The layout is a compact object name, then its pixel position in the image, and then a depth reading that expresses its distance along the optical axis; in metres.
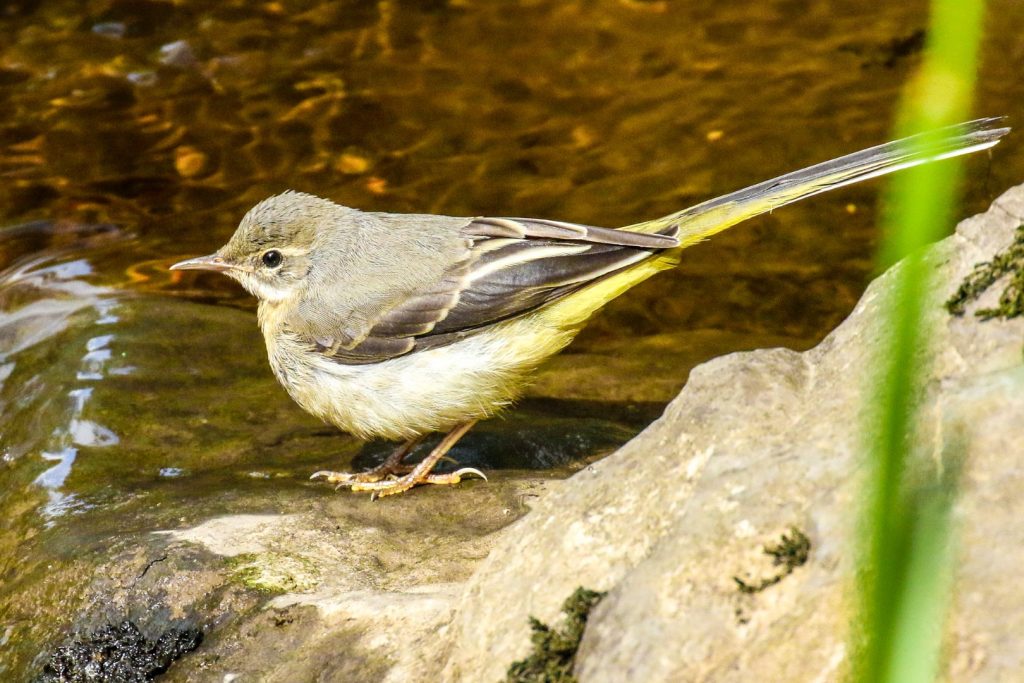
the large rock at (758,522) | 4.68
